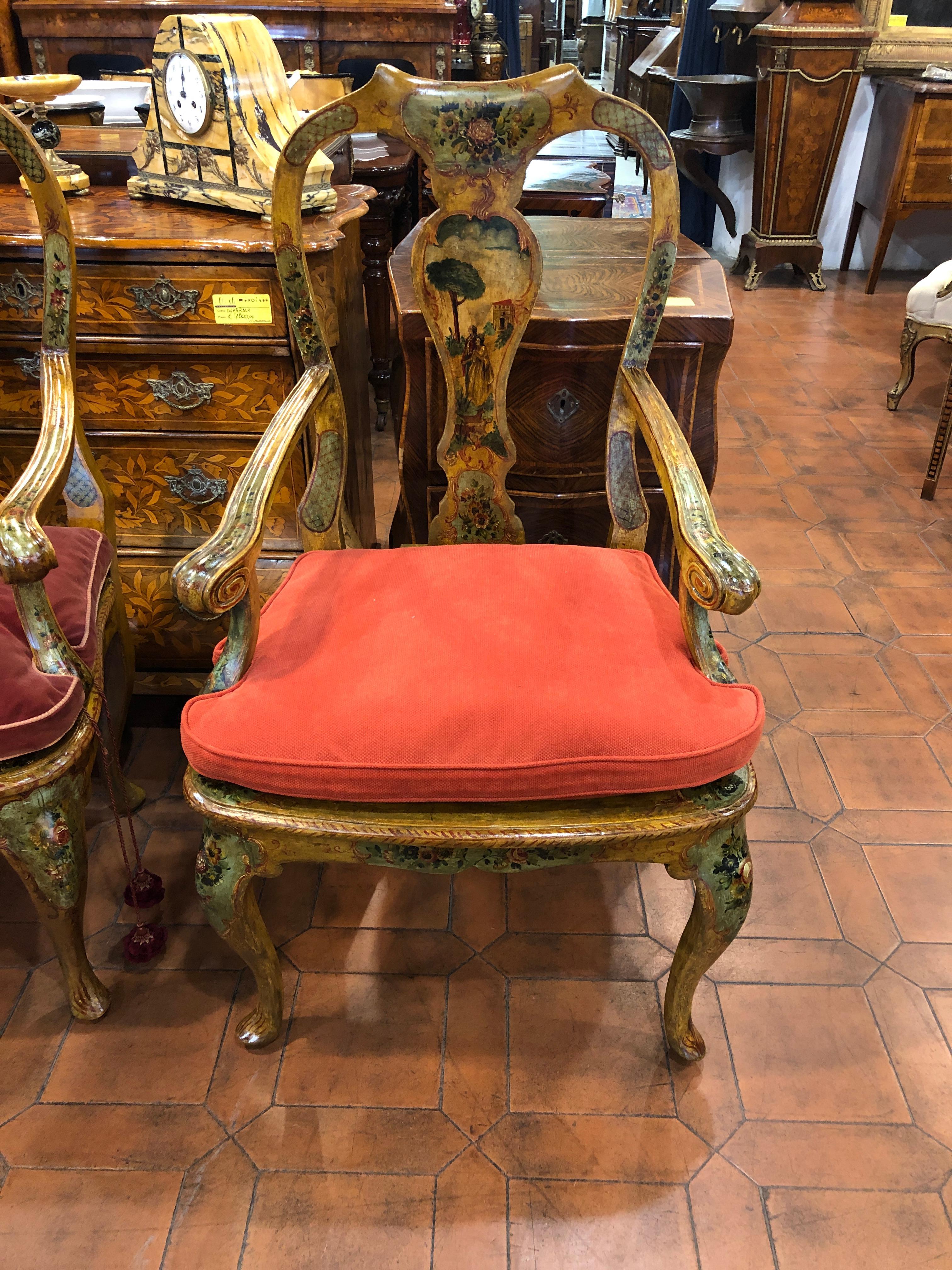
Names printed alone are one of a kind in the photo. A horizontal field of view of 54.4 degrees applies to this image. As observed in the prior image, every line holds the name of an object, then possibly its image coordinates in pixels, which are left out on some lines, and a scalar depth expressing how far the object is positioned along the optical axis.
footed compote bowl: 1.67
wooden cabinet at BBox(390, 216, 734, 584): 1.62
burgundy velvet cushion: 1.20
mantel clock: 1.57
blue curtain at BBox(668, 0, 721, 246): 4.96
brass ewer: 4.77
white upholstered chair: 2.85
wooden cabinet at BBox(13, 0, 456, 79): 3.49
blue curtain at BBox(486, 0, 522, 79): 5.93
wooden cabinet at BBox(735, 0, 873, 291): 4.20
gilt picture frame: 4.48
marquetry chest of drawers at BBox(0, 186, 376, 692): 1.58
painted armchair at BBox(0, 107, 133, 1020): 1.21
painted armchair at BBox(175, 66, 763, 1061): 1.09
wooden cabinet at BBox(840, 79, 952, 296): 4.16
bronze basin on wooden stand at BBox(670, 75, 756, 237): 4.56
